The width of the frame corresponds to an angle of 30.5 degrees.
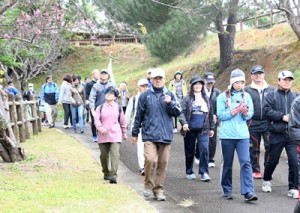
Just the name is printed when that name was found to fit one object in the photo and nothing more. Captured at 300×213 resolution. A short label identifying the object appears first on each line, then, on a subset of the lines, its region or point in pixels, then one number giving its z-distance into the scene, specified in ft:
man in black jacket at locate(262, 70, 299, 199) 26.78
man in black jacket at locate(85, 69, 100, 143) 46.37
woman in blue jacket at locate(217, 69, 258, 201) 25.76
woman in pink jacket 29.53
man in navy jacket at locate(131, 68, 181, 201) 25.84
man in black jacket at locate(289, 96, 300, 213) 19.03
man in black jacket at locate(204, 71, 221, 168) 35.99
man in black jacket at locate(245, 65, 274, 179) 30.78
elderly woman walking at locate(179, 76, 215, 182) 31.37
